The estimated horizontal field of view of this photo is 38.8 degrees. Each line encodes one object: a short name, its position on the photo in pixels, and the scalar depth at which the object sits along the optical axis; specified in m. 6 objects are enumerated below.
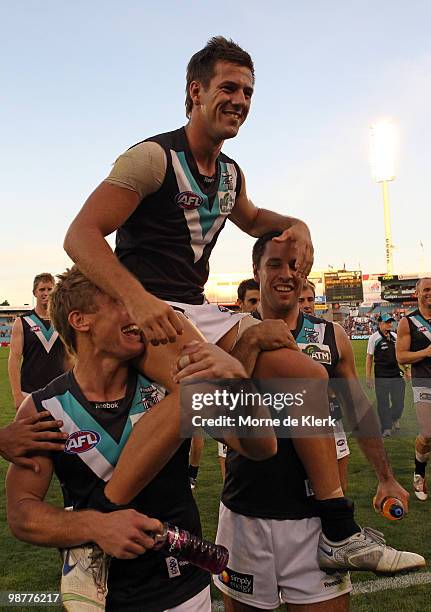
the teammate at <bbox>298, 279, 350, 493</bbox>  3.26
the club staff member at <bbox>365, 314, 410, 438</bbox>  11.16
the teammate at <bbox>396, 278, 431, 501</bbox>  6.96
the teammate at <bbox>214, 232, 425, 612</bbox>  2.48
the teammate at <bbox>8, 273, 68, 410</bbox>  7.27
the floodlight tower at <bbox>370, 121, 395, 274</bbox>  50.16
